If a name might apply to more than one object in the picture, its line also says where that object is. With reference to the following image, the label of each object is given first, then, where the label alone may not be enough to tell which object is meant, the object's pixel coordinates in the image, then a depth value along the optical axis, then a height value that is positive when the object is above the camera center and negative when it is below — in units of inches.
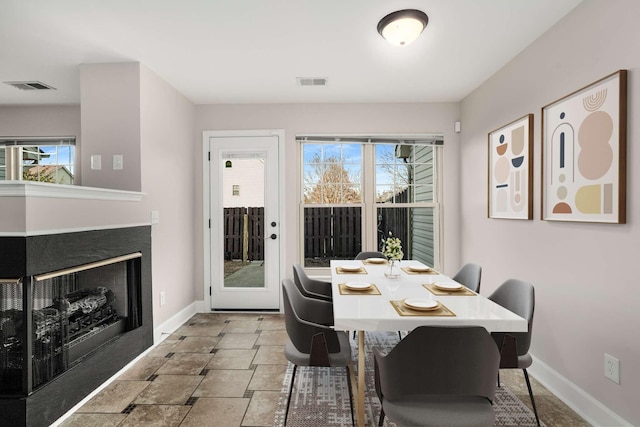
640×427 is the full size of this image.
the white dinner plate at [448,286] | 90.0 -20.7
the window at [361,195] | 176.1 +7.6
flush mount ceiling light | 91.4 +50.8
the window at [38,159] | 174.1 +26.5
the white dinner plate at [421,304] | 72.0 -20.4
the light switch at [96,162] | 123.6 +17.4
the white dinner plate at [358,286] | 90.4 -20.4
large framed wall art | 76.6 +14.1
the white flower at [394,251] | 107.9 -13.1
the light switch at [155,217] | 131.8 -2.7
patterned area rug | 84.0 -51.8
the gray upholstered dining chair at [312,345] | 78.7 -32.0
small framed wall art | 111.2 +14.0
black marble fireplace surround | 77.5 -33.9
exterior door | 172.7 -3.1
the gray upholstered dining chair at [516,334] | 75.7 -28.5
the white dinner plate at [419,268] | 117.6 -20.8
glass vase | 108.2 -20.4
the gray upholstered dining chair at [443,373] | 56.1 -27.9
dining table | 67.0 -21.4
